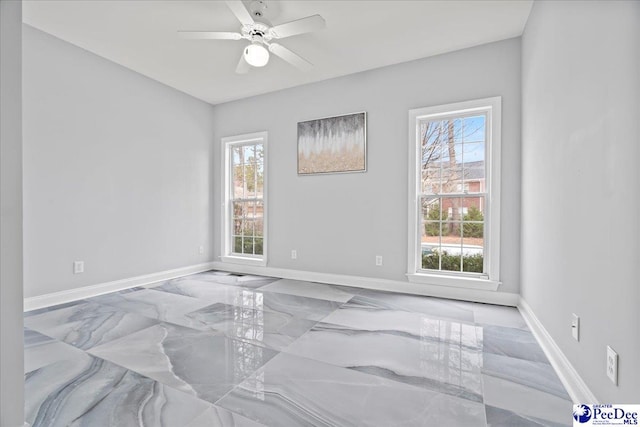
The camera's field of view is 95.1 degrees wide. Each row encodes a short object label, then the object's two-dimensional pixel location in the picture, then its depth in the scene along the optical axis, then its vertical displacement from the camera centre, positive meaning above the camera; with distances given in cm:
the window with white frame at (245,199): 465 +19
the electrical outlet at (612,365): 118 -63
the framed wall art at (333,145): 379 +90
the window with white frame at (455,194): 314 +20
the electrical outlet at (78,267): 321 -63
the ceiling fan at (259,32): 229 +150
